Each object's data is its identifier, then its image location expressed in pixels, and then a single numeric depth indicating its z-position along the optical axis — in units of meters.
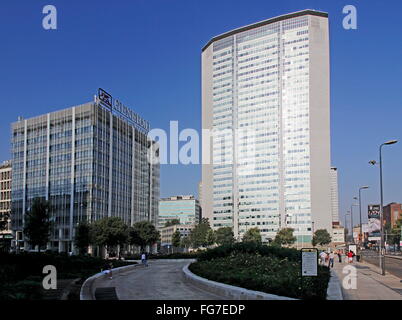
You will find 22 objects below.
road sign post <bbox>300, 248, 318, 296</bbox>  16.97
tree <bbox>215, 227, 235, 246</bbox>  121.96
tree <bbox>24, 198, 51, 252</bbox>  57.62
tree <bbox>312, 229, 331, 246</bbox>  169.50
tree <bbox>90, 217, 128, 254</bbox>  75.00
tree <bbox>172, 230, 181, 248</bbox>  144.12
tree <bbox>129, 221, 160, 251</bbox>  89.19
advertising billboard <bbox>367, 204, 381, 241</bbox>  46.88
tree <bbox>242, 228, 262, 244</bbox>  108.06
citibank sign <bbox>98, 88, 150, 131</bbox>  121.39
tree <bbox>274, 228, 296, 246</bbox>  124.41
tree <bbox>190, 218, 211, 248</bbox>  122.96
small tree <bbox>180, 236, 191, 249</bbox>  167.25
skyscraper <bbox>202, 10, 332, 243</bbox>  196.62
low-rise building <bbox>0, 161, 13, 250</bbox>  148.15
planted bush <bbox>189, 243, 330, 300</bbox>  19.68
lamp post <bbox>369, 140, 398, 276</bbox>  40.59
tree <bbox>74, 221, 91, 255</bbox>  74.62
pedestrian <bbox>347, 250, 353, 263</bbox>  52.61
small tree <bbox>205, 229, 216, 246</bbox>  119.46
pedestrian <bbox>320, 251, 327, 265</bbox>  47.51
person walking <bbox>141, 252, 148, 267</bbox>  47.99
